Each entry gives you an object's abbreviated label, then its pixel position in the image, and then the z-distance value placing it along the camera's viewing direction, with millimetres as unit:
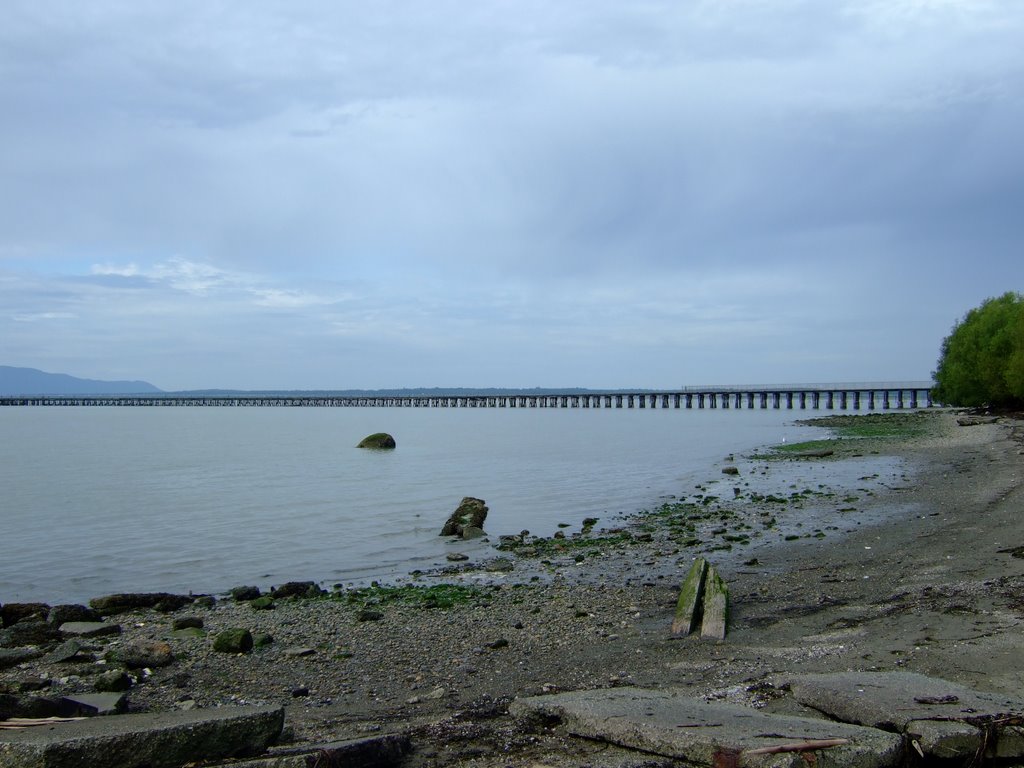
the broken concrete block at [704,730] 4641
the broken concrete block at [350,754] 4711
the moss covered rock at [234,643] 9242
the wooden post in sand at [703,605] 9156
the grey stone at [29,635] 9945
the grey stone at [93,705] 5994
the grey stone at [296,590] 12789
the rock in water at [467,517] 19328
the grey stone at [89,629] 10359
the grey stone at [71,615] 11141
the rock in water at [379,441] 54750
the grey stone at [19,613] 11531
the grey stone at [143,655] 8570
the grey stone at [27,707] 5559
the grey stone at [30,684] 7730
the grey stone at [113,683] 7648
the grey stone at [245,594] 12773
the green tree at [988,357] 56344
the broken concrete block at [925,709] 4863
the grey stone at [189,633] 10172
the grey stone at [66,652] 8961
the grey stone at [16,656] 8930
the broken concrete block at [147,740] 4684
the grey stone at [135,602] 12133
